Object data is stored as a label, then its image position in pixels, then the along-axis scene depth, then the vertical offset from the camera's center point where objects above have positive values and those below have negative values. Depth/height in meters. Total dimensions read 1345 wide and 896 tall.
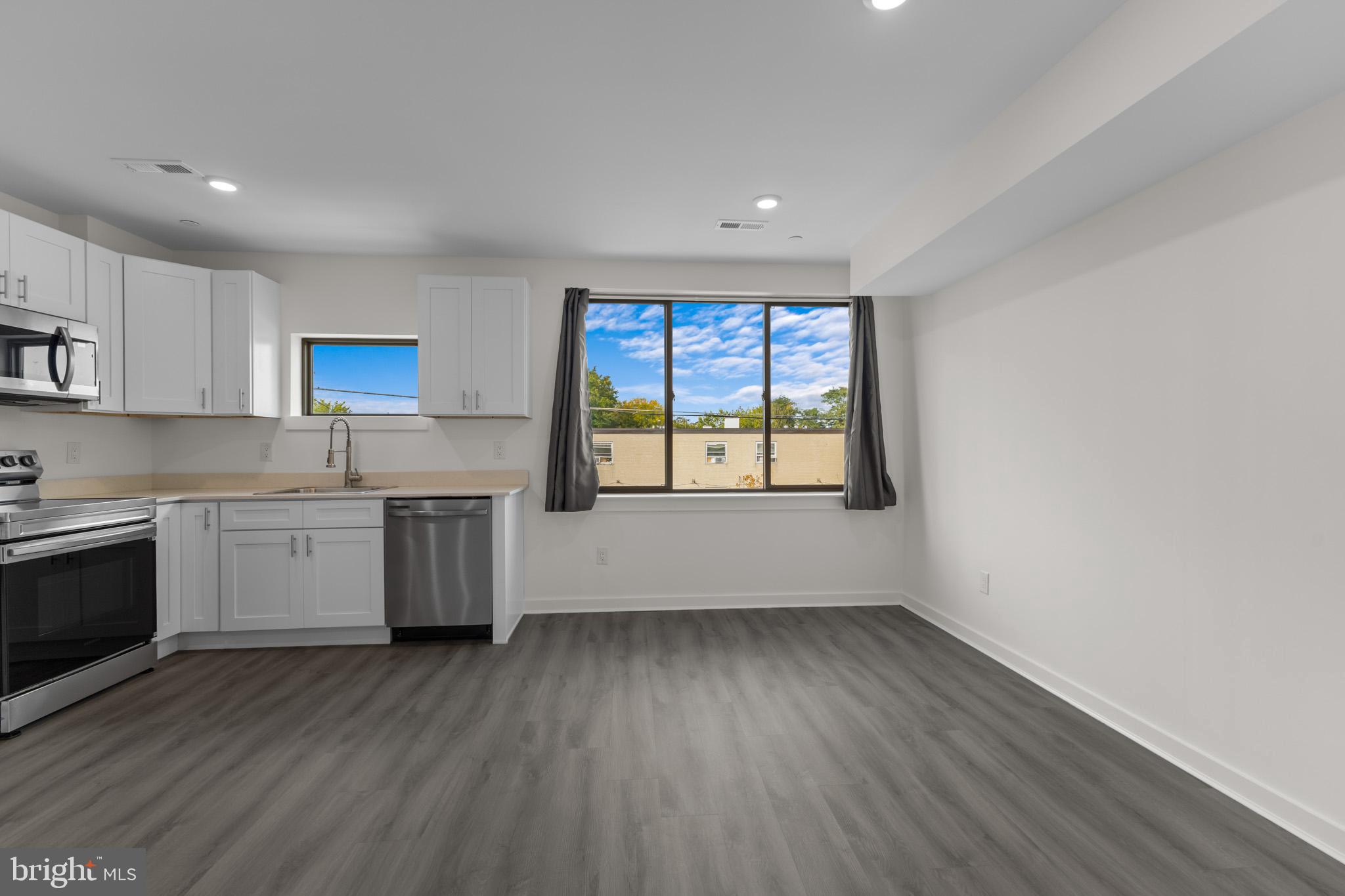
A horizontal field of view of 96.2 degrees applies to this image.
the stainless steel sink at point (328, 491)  3.73 -0.26
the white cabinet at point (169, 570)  3.29 -0.66
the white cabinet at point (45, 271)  2.81 +0.89
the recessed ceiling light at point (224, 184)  3.01 +1.35
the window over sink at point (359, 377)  4.34 +0.52
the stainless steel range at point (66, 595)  2.52 -0.66
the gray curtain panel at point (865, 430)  4.38 +0.12
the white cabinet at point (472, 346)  3.94 +0.68
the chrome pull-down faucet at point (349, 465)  4.12 -0.11
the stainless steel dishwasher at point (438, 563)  3.62 -0.69
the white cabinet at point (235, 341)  3.78 +0.69
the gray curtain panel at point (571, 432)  4.24 +0.12
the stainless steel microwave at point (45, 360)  2.69 +0.44
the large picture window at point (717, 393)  4.65 +0.43
